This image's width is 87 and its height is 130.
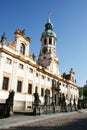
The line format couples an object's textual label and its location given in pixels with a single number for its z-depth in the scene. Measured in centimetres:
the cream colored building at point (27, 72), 1585
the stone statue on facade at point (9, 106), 1125
